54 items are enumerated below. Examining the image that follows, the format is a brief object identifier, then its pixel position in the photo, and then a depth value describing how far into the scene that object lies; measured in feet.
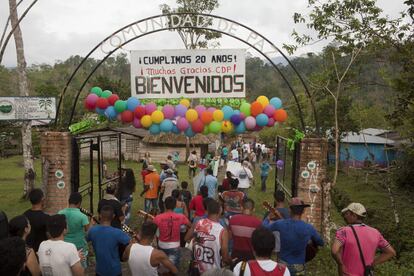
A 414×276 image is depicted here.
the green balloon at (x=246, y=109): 30.55
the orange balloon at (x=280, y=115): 30.66
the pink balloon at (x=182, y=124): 30.25
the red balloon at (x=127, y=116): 30.63
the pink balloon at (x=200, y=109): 30.53
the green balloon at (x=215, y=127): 30.30
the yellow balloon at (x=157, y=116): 30.07
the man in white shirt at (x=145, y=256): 15.02
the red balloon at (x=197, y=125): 30.40
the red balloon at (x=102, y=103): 30.73
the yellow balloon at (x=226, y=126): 30.50
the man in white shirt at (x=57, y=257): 14.19
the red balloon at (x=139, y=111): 30.35
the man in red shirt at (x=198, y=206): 25.45
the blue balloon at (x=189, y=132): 30.86
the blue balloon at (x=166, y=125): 30.25
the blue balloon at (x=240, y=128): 30.66
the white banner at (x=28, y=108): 34.60
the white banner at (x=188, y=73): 30.94
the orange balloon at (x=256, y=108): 30.32
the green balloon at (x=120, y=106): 30.35
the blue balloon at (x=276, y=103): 31.04
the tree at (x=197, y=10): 95.63
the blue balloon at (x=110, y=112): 30.63
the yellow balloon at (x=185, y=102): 31.24
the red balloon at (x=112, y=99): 30.81
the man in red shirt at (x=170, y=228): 19.33
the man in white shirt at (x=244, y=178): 41.24
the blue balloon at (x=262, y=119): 30.17
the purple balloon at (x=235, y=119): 30.40
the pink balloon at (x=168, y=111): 30.55
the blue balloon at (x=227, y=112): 30.53
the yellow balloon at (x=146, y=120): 30.19
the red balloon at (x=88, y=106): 30.94
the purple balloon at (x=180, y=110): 30.55
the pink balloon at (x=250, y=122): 30.32
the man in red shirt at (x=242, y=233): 18.54
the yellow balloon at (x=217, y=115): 30.25
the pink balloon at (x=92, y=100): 30.81
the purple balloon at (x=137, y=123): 30.76
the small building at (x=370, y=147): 92.43
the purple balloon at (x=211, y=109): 30.48
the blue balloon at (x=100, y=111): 31.15
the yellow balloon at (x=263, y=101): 30.66
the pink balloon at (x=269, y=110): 30.55
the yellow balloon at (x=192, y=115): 30.22
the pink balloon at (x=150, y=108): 30.42
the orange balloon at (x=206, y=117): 30.25
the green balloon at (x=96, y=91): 31.32
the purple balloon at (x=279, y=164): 37.73
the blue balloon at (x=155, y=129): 30.48
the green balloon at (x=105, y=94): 31.09
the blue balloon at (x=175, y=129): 30.86
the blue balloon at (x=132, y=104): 30.35
